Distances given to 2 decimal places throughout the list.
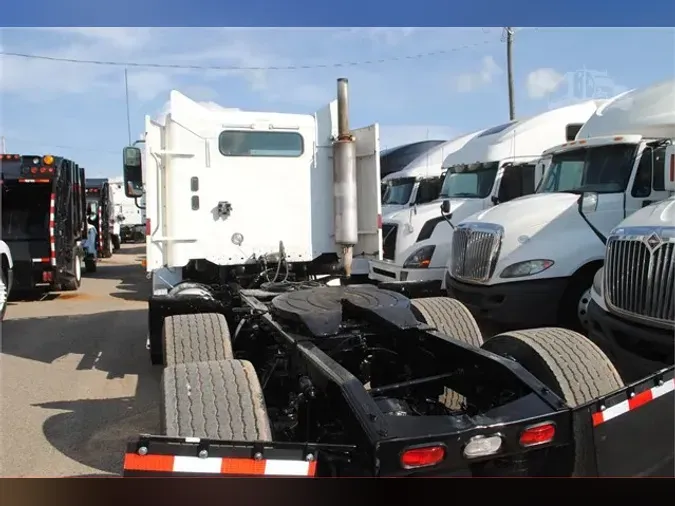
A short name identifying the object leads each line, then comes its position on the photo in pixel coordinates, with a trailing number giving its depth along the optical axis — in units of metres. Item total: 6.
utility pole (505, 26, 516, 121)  18.69
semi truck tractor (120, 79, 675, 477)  2.56
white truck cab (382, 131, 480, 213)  13.34
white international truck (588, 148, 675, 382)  4.20
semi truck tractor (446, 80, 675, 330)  6.39
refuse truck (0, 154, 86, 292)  11.33
